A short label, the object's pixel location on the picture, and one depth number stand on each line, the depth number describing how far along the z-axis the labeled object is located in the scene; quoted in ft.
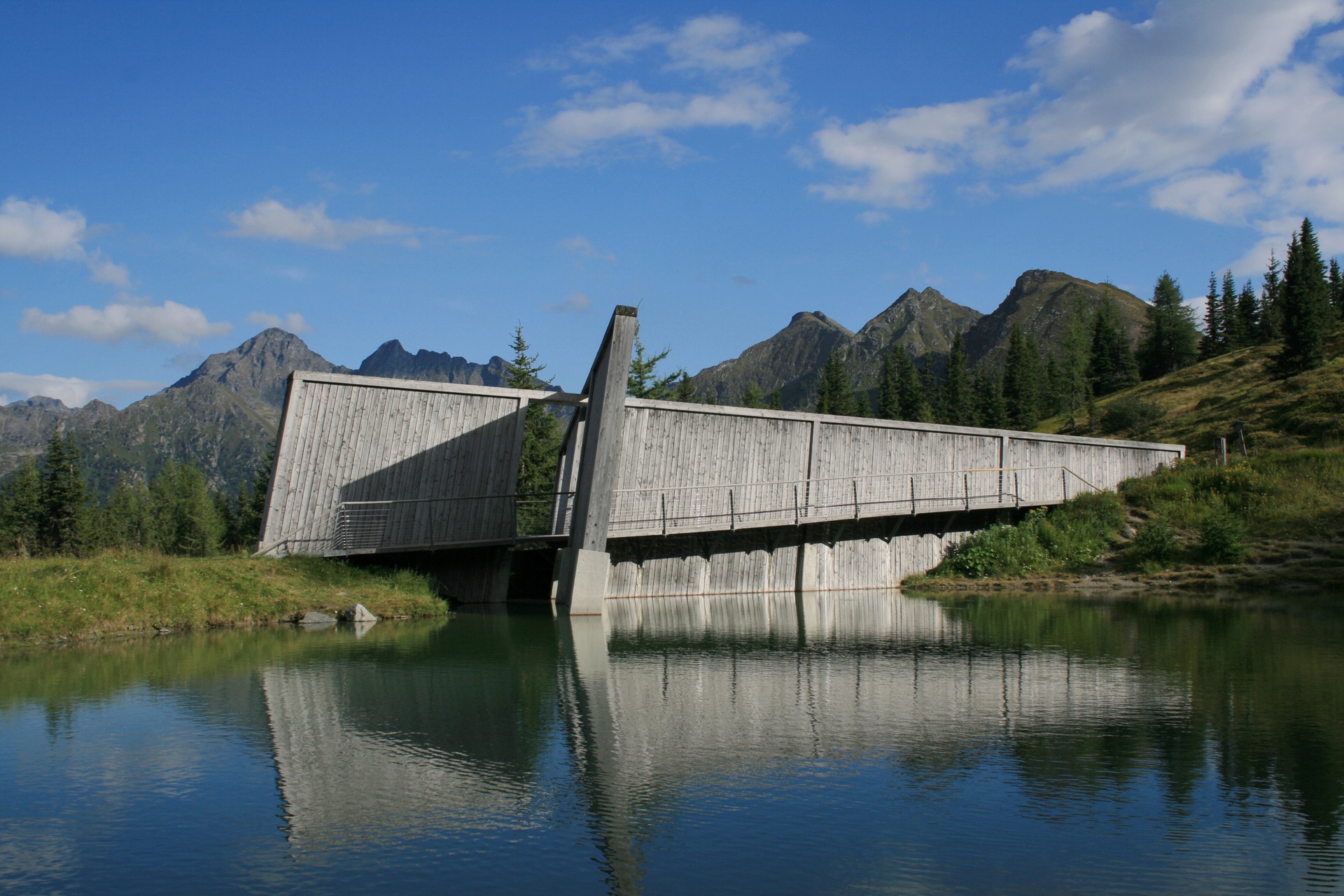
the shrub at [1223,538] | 71.49
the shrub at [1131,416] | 156.87
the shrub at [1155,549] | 73.51
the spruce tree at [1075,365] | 229.66
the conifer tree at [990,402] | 215.72
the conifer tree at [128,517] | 268.62
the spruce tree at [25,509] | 188.44
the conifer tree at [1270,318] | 208.54
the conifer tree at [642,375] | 134.51
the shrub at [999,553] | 76.64
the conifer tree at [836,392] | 226.79
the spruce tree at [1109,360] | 237.45
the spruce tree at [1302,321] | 139.33
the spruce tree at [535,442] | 127.03
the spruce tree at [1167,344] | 242.58
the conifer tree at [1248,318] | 217.97
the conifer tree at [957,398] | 228.22
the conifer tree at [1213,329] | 236.63
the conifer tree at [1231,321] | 217.77
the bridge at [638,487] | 61.26
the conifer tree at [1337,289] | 201.73
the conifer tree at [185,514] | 286.87
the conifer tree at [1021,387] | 229.25
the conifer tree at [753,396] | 232.12
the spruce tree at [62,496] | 172.76
